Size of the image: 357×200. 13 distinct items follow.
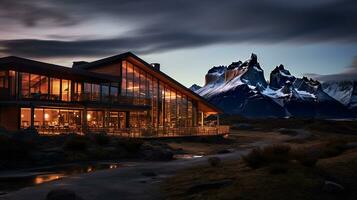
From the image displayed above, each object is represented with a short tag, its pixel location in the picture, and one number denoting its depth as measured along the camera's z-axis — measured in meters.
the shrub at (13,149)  29.22
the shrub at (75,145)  33.81
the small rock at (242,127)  104.70
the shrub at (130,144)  36.41
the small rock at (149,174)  23.02
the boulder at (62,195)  14.73
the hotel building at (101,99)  45.88
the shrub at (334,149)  23.97
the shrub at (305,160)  18.19
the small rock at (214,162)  23.55
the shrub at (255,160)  19.39
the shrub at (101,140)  37.72
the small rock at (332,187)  14.63
